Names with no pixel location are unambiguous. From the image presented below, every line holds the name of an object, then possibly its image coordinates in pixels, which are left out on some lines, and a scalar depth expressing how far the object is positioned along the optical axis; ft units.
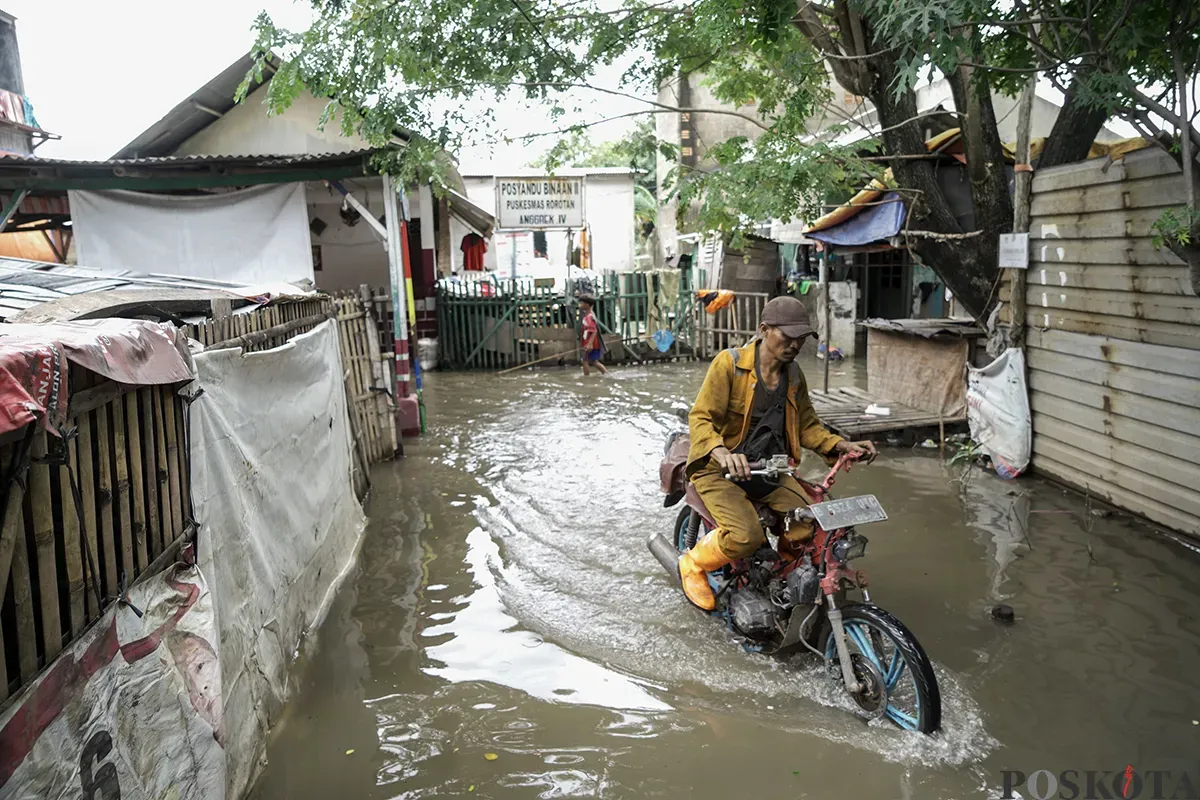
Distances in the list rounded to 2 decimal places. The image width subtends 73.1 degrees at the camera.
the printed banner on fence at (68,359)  6.37
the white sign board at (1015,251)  23.98
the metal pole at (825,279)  35.29
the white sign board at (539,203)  47.21
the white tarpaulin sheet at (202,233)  33.14
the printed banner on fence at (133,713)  7.01
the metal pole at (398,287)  32.14
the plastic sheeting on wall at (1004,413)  24.82
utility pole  23.29
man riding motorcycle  14.05
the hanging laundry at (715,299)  50.60
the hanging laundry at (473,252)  68.23
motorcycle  11.96
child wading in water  49.78
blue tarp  31.07
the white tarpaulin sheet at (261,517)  11.22
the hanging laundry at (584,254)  86.89
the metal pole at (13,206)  30.27
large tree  15.26
